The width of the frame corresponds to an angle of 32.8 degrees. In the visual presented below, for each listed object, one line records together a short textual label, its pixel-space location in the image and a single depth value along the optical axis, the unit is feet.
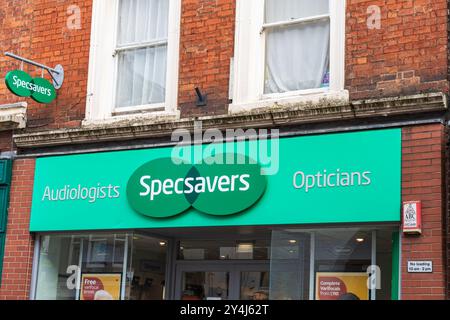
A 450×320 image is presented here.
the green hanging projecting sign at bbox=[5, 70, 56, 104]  34.30
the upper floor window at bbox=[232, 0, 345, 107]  32.09
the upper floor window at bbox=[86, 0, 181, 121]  35.83
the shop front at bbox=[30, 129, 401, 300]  29.17
